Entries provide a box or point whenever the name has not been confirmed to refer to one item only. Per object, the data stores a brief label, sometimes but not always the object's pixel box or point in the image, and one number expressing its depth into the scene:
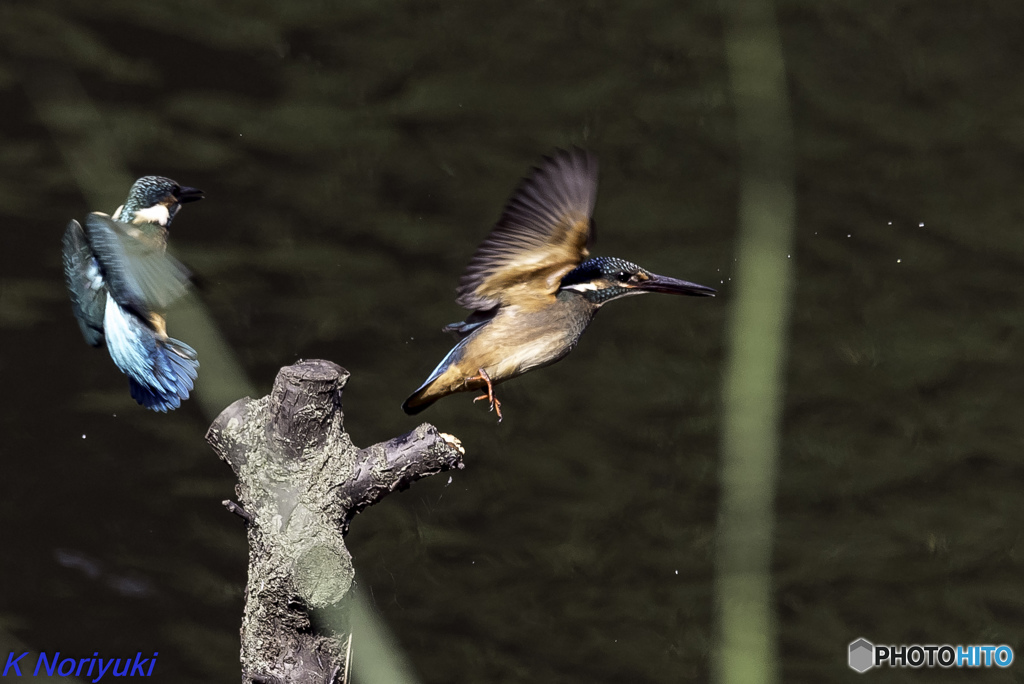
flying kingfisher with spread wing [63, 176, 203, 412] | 8.09
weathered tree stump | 8.04
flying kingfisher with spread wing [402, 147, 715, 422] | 8.12
